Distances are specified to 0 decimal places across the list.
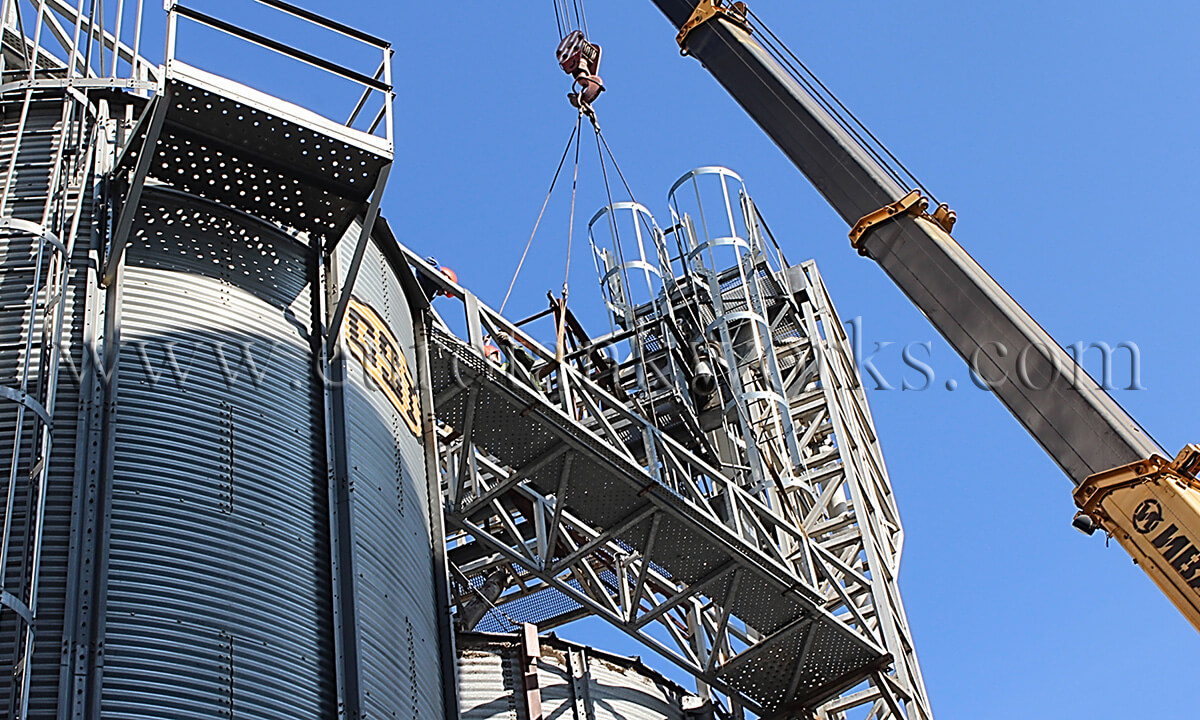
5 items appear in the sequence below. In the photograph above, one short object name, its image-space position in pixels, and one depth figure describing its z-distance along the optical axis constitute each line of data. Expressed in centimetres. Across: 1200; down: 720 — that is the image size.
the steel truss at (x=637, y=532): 1842
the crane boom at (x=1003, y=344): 1451
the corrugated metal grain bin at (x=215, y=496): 1053
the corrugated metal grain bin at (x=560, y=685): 1838
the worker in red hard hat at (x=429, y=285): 1728
